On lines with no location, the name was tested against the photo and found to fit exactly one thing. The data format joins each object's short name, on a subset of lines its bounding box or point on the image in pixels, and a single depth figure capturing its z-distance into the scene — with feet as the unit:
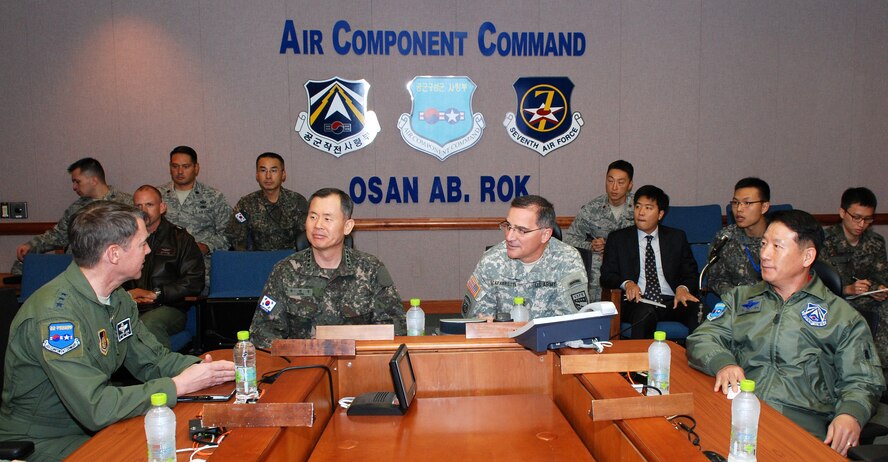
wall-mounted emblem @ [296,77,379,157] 19.29
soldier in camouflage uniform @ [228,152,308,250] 16.93
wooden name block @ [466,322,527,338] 7.70
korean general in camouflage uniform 9.53
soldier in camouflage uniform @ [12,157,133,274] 16.71
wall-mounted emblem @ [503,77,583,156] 19.71
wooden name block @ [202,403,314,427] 5.38
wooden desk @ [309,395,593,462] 5.82
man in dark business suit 13.62
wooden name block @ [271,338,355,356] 7.32
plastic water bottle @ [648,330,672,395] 6.55
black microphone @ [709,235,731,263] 11.35
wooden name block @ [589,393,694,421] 5.41
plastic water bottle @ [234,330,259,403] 6.65
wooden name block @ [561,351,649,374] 6.62
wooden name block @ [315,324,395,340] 7.75
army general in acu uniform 10.11
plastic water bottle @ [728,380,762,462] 5.02
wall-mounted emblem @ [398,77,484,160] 19.49
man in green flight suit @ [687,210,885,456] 6.97
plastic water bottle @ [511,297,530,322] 9.30
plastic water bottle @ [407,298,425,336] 9.39
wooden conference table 5.30
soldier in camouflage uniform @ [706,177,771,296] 13.14
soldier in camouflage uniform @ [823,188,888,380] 13.79
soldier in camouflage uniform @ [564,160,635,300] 16.92
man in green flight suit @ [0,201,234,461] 6.19
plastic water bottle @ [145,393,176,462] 5.04
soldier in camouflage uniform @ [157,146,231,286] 17.29
